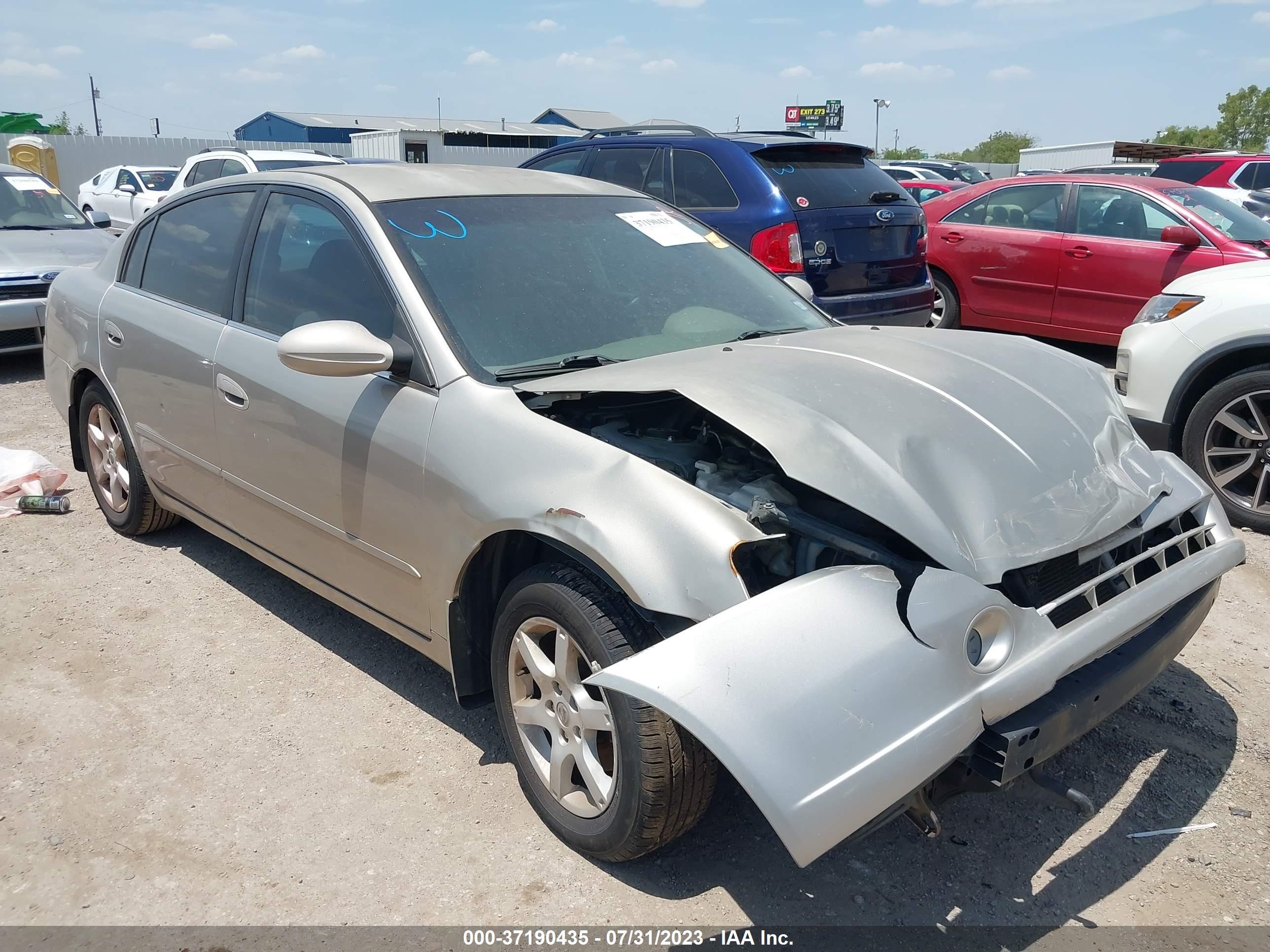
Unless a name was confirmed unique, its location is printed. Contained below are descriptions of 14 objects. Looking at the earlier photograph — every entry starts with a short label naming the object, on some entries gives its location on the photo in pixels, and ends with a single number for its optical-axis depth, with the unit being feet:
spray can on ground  17.30
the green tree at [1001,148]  280.51
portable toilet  70.22
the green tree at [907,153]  303.48
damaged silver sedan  6.87
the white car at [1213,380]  15.81
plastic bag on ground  17.75
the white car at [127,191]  55.93
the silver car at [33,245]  26.68
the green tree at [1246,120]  213.46
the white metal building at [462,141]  103.09
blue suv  22.00
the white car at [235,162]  39.34
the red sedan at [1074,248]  25.26
